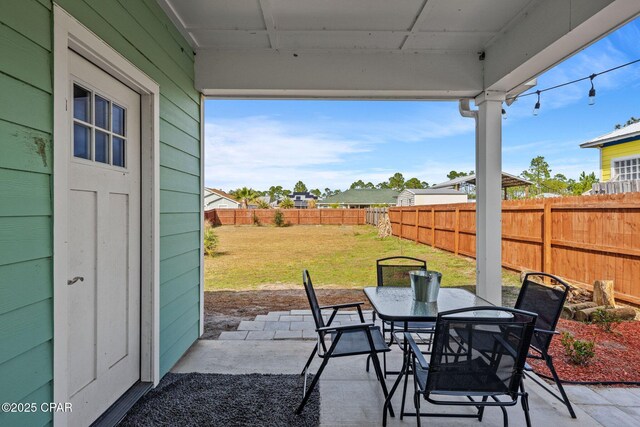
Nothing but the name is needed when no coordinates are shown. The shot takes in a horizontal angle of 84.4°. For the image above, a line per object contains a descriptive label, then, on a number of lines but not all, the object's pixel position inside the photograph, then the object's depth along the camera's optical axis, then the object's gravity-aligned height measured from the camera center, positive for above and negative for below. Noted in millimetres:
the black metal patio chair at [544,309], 2096 -630
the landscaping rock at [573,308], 4012 -1101
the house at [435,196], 19172 +919
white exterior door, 1771 -167
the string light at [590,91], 3613 +1355
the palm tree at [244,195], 27062 +1280
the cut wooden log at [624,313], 3783 -1081
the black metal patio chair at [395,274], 2934 -523
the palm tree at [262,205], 24412 +463
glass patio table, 1984 -594
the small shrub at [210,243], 9273 -831
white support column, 3293 +123
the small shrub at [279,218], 20575 -369
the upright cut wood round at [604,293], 3951 -919
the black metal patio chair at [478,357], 1571 -674
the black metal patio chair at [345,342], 2082 -852
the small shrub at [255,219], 21047 -438
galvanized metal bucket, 2277 -480
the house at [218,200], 30047 +1037
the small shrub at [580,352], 2760 -1112
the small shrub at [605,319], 3568 -1130
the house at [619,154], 7691 +1340
